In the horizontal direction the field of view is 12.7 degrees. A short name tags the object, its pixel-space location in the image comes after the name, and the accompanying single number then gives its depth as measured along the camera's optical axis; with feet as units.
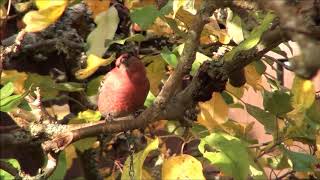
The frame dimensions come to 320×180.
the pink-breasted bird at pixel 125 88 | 6.68
